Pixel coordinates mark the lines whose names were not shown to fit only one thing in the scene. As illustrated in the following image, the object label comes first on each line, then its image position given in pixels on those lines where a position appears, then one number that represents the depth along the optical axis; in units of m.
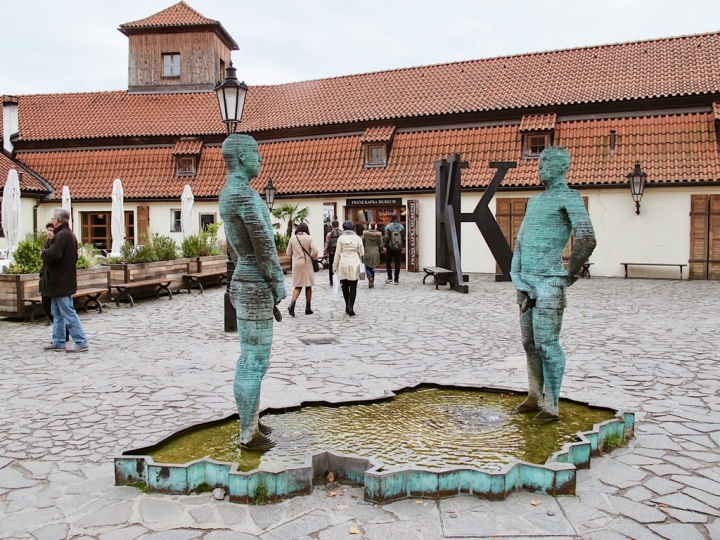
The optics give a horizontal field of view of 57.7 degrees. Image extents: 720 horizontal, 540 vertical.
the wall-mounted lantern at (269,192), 22.91
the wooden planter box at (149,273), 14.25
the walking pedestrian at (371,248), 16.19
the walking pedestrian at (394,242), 17.15
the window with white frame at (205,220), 25.80
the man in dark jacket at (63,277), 8.45
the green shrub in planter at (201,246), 17.48
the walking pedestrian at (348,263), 11.83
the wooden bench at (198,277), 16.12
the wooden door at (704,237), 19.27
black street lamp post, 9.45
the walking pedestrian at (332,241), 15.80
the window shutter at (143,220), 26.27
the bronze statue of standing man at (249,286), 4.56
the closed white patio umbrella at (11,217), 13.79
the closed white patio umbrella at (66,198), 17.36
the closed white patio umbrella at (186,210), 18.67
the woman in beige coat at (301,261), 11.68
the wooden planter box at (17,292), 11.16
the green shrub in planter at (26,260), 11.55
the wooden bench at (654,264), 19.40
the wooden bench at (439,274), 16.33
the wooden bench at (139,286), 13.55
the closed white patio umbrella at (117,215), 16.69
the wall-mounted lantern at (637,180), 19.11
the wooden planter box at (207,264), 16.83
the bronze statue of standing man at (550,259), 5.01
